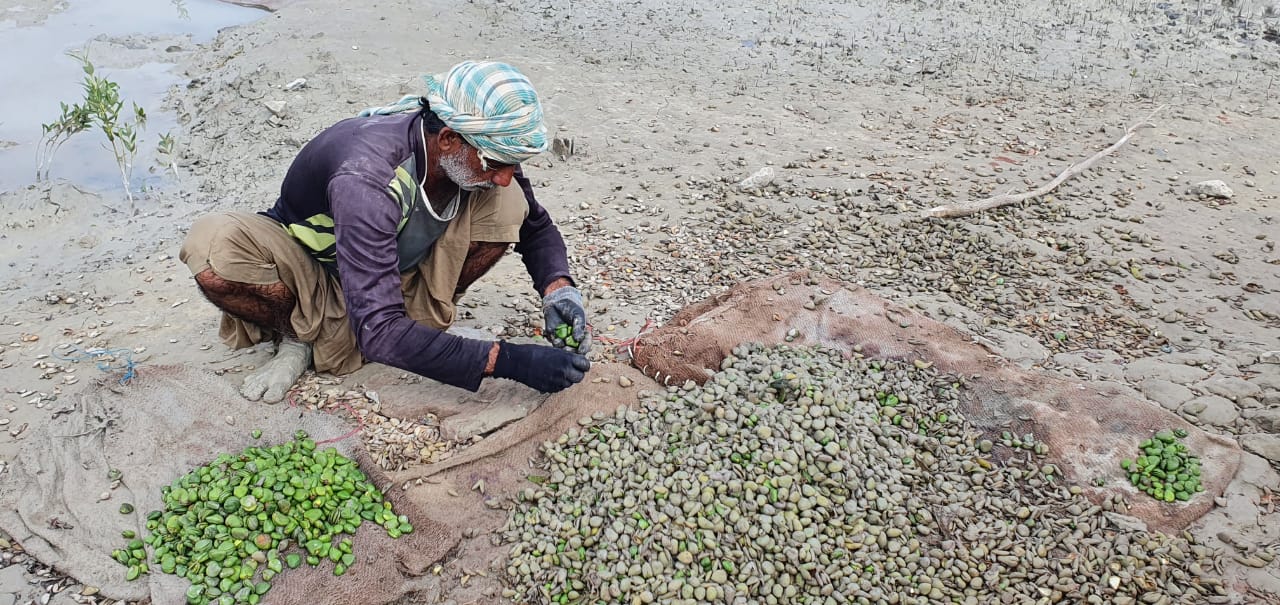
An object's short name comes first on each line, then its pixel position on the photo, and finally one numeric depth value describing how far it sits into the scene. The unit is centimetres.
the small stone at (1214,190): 533
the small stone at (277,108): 642
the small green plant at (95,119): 539
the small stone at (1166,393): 323
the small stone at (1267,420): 300
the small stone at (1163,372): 337
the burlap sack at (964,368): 279
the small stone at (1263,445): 287
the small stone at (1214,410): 309
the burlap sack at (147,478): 260
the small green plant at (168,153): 579
